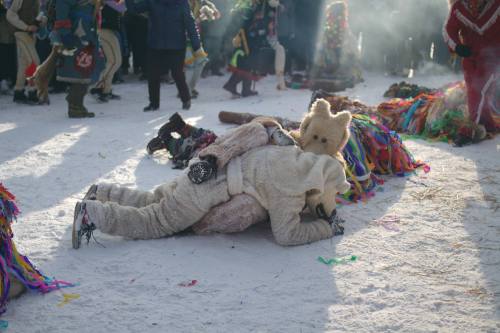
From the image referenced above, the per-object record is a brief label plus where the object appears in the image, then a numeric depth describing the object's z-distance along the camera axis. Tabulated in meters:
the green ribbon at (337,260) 3.26
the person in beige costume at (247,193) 3.30
